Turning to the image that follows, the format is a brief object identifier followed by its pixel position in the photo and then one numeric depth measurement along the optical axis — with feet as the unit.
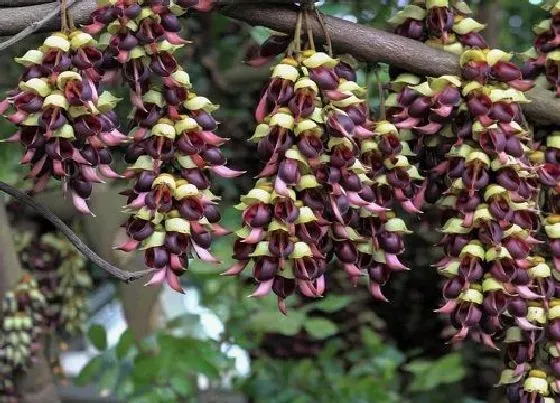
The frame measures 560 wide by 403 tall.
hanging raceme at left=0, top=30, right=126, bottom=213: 4.66
